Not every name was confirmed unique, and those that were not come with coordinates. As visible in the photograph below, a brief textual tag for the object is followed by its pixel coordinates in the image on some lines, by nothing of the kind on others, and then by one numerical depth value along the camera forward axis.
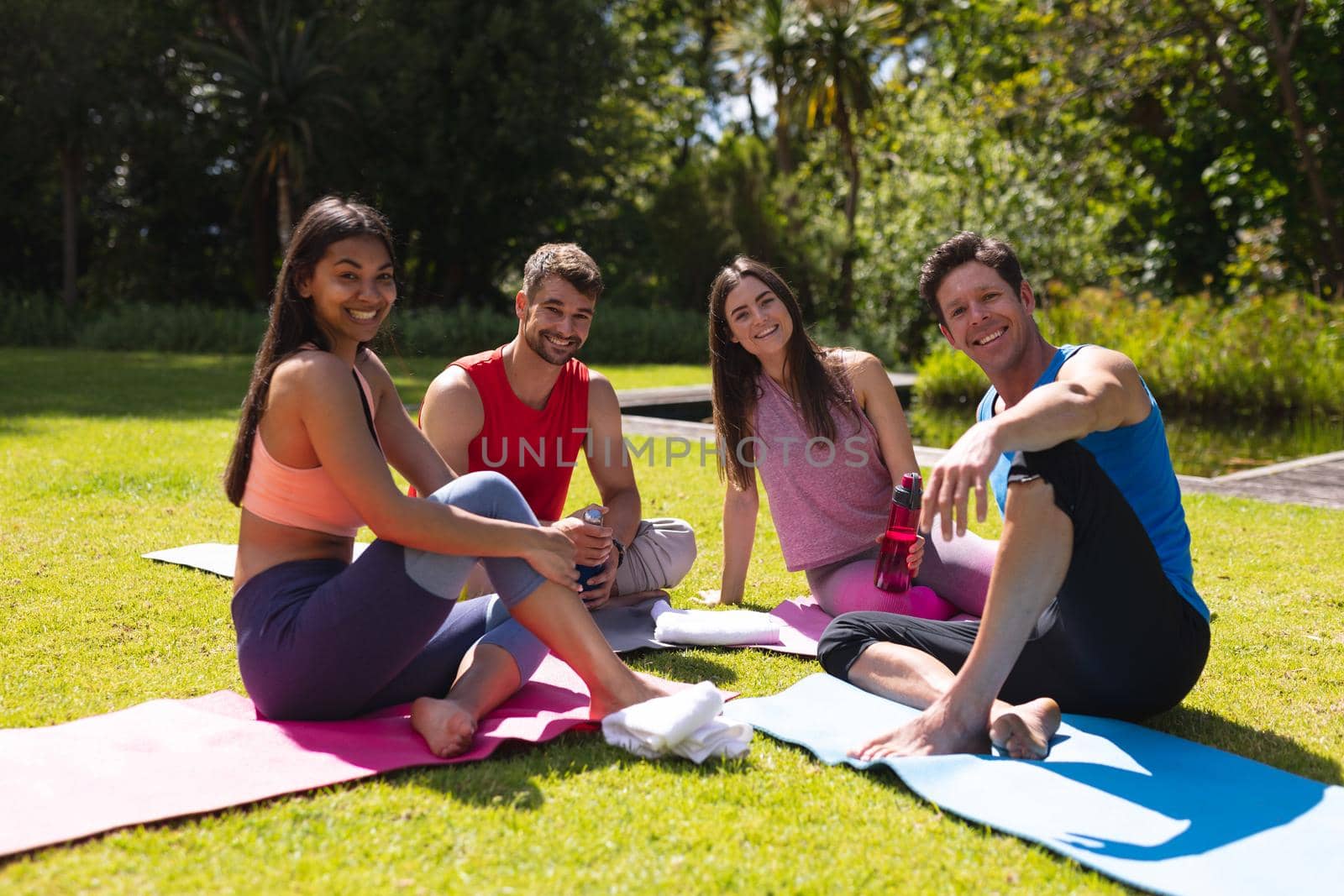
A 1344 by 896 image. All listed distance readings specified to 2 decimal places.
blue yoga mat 2.37
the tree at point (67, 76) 21.67
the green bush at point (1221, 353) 12.02
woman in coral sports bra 2.86
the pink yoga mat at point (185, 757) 2.50
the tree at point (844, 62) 24.22
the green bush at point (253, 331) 20.38
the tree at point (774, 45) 24.61
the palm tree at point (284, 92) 22.39
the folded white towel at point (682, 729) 2.93
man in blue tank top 2.80
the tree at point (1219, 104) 16.31
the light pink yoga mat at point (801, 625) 4.18
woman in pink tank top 4.41
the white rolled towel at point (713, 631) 4.20
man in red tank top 4.29
